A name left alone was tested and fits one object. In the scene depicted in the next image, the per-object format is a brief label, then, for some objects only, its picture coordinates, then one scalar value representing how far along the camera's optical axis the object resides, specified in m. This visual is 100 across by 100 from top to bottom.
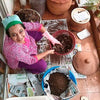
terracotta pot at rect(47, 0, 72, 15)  1.24
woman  0.75
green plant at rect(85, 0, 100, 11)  1.27
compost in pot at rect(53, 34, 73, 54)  1.19
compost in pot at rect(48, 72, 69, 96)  1.07
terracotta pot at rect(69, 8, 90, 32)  1.26
